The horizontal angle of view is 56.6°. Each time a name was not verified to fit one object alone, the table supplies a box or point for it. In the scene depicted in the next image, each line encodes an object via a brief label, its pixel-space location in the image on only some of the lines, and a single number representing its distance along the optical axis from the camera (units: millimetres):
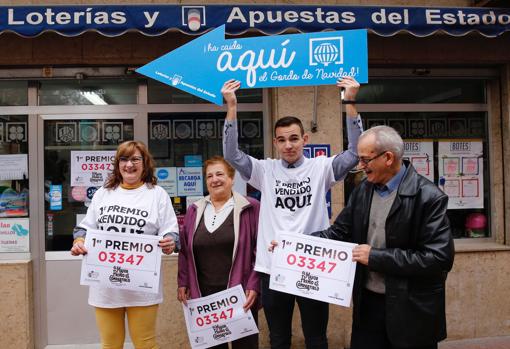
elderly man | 2227
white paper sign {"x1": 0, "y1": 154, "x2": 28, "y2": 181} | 4820
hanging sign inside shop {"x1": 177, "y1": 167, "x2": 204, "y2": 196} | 4961
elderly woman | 3094
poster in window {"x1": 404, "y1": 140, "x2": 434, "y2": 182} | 5234
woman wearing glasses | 3047
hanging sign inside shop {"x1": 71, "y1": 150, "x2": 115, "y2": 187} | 4887
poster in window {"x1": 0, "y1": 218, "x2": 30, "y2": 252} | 4785
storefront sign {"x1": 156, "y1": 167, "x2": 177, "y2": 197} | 4945
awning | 3924
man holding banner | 2979
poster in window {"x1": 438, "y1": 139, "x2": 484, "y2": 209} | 5289
